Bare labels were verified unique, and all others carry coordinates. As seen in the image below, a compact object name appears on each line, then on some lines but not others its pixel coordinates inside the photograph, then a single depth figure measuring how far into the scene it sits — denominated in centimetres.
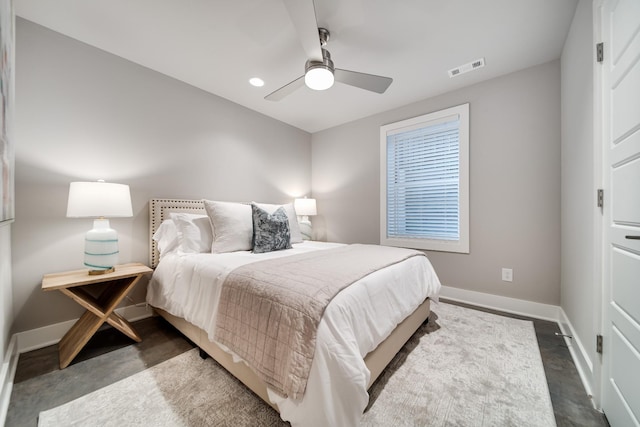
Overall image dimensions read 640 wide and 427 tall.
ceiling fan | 136
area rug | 118
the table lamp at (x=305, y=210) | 362
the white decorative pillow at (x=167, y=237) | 222
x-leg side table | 163
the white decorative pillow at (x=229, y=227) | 222
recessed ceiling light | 259
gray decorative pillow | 230
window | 279
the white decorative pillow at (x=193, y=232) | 219
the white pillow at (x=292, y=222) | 279
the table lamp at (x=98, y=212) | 173
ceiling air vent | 232
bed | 96
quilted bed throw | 100
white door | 97
